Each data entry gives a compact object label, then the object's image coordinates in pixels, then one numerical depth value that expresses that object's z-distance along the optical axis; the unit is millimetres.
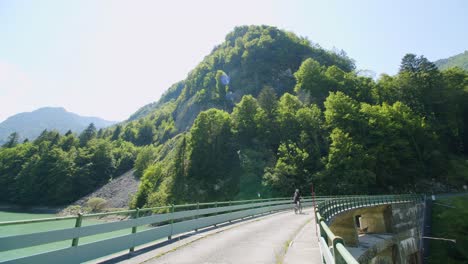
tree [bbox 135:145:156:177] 100706
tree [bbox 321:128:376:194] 45062
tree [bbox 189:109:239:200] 55156
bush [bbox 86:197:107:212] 81000
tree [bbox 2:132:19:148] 139075
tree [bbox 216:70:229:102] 105062
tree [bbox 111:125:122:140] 165125
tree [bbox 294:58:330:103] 78562
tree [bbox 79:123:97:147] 135400
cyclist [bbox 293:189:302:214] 23906
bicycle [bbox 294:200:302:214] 23847
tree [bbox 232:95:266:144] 65125
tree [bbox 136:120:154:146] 154125
